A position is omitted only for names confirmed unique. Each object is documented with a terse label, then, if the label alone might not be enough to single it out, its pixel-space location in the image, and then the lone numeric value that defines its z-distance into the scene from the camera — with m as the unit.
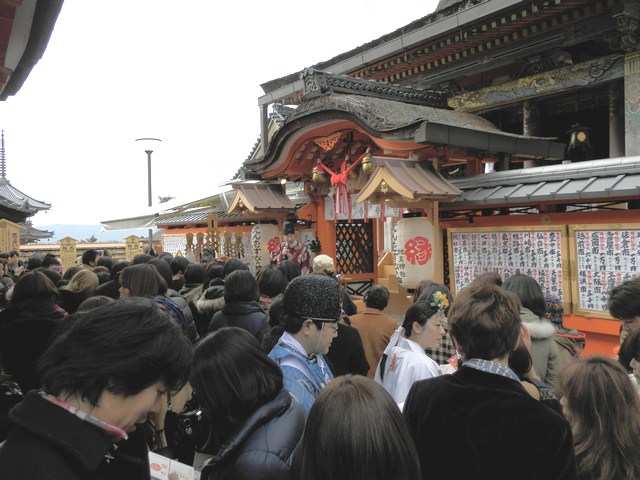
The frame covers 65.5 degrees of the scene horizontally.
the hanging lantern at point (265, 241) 12.71
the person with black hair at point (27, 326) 3.58
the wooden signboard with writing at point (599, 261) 6.29
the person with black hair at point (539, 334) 3.44
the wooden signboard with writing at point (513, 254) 6.94
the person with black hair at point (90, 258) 7.28
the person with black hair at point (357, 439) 1.47
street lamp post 12.45
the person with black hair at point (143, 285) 4.13
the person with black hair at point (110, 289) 5.03
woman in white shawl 3.23
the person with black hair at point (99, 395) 1.32
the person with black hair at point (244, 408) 1.71
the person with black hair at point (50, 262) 7.48
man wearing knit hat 2.62
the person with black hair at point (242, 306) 3.96
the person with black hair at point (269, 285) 4.69
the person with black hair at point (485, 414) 1.78
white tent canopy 14.56
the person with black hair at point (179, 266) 7.11
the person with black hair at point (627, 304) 3.51
